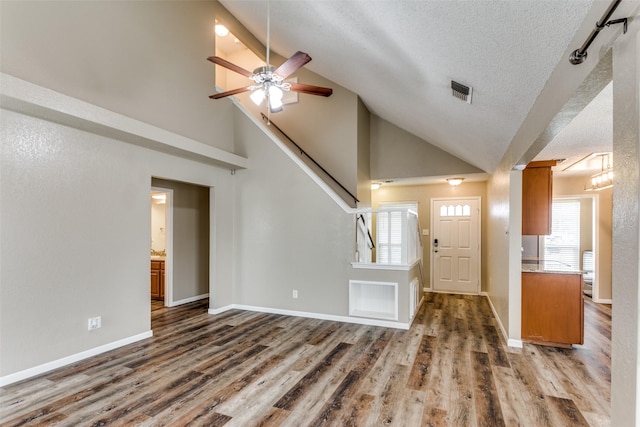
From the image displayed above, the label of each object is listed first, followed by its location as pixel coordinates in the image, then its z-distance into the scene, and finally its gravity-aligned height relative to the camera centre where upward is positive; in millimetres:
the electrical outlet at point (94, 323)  3381 -1226
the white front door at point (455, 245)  6617 -678
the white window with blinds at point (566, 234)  6762 -432
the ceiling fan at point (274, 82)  2906 +1351
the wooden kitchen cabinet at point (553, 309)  3602 -1121
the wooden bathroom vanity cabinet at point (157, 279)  5992 -1307
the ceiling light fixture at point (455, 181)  6203 +678
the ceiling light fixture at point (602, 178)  4707 +588
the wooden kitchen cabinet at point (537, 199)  3891 +196
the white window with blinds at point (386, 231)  6113 -379
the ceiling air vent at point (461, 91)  2674 +1098
